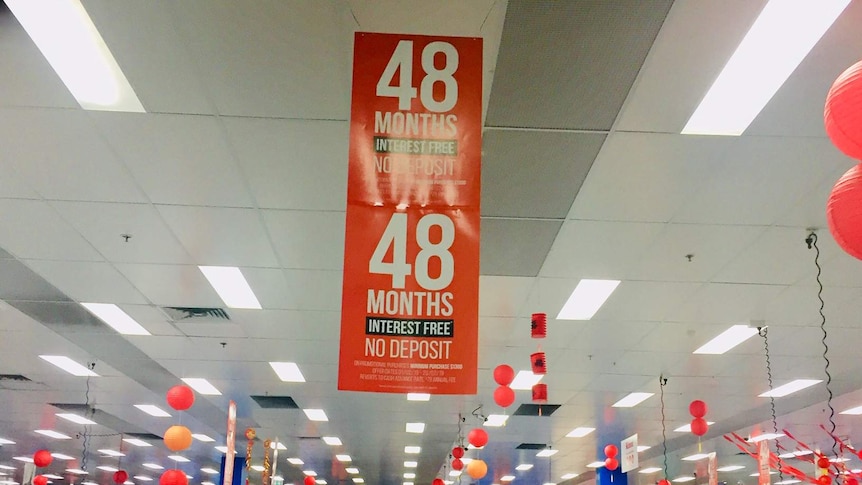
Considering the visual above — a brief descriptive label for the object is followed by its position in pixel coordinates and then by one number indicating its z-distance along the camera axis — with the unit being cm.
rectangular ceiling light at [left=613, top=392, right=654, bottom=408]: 987
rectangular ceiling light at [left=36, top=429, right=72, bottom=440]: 1413
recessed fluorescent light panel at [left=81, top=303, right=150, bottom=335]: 681
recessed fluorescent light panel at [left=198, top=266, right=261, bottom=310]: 584
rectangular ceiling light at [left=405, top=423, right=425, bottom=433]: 1240
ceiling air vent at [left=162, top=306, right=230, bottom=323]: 679
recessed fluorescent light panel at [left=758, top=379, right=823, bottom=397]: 896
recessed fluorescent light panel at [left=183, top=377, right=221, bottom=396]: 961
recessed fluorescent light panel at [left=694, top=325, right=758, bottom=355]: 698
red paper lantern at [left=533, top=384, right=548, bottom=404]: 558
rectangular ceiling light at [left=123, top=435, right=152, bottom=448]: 1522
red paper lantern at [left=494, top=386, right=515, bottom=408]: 657
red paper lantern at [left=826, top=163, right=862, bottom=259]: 218
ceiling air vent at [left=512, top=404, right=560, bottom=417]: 1067
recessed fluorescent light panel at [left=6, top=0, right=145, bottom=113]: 304
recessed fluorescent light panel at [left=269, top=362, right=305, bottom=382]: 871
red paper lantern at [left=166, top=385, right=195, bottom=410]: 747
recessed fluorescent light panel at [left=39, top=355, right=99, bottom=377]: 866
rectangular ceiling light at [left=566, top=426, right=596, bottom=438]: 1252
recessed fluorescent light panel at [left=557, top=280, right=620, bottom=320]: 595
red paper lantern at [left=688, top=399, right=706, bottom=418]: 841
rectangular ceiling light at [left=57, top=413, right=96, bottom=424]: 1227
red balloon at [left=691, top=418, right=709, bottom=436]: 836
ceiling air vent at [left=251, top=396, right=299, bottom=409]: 1063
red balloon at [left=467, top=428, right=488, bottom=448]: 875
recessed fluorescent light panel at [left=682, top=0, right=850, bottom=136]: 295
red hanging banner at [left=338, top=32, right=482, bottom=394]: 273
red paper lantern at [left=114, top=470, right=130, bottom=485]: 1354
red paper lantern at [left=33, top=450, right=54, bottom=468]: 1209
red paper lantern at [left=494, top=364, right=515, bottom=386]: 647
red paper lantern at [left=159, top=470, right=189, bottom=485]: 921
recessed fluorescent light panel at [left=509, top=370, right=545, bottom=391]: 882
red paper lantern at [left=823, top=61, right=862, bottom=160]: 209
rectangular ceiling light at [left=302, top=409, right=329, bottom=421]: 1152
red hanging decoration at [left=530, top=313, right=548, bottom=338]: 542
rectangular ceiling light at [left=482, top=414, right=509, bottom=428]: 1146
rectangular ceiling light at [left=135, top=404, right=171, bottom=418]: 1159
